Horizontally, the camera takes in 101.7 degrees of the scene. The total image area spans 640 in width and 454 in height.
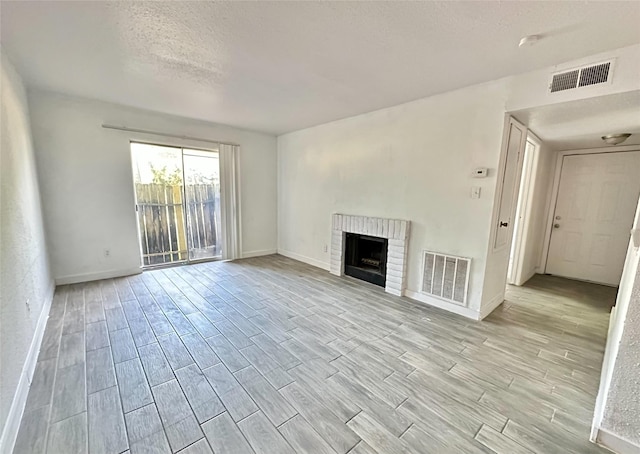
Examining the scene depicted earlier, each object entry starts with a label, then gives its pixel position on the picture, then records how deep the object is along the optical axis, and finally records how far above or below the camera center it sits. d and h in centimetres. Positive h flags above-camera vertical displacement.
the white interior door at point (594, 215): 383 -23
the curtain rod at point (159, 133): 359 +87
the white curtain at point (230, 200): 471 -14
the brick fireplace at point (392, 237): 333 -54
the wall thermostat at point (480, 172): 263 +27
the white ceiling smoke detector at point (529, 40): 179 +111
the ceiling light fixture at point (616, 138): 314 +78
